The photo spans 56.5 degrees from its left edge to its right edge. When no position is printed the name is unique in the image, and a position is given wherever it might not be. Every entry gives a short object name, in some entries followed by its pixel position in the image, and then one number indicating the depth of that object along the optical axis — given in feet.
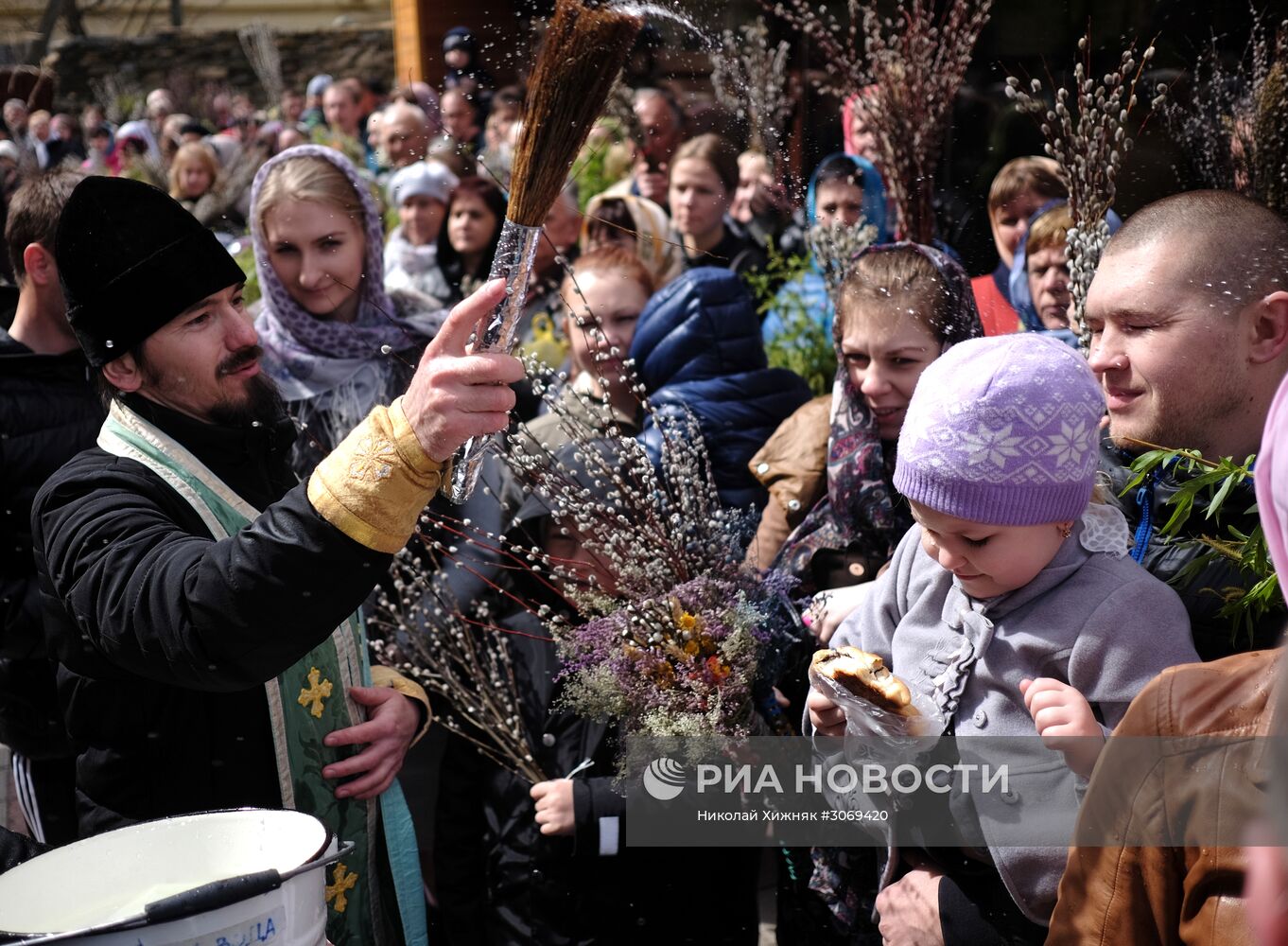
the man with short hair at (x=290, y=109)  45.44
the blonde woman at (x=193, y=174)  27.66
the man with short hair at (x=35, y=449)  9.62
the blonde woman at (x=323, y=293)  12.03
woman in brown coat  8.74
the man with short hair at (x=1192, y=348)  6.74
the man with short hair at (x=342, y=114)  37.76
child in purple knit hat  5.98
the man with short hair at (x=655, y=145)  17.74
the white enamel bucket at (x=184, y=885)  4.66
